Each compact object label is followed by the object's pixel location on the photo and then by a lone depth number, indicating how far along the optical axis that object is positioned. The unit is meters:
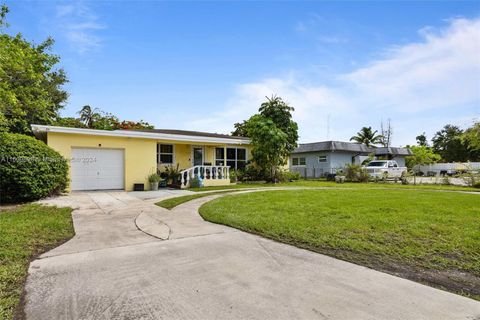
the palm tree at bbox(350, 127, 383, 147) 38.91
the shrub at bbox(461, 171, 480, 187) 16.88
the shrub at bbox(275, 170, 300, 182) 19.00
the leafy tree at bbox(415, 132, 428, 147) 55.08
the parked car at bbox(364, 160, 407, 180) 21.20
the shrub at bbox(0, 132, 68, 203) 8.70
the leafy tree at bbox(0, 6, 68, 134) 7.92
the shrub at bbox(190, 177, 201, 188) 14.84
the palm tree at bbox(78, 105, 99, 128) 27.94
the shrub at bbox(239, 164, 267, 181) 19.16
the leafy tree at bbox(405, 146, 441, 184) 33.53
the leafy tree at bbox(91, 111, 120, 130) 27.66
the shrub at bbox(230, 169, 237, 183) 17.06
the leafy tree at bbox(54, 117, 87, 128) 21.94
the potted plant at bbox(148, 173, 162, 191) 13.66
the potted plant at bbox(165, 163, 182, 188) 14.82
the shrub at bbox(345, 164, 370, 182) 20.89
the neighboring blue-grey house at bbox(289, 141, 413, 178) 25.97
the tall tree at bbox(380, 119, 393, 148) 43.47
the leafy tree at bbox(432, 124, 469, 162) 43.59
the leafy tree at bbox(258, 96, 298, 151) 20.95
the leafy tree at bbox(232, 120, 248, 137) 30.56
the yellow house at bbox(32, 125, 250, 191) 12.22
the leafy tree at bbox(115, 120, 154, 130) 28.50
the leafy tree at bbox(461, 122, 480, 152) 15.26
